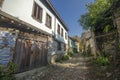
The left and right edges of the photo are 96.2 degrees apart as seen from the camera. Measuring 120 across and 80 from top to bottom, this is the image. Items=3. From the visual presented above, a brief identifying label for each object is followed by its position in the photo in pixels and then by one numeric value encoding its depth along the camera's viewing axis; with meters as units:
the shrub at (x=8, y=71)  2.48
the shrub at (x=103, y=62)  3.96
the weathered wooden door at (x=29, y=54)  3.34
